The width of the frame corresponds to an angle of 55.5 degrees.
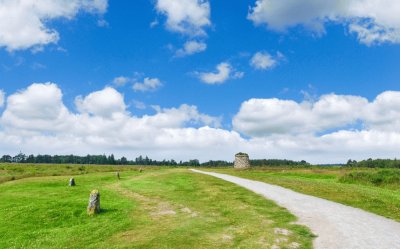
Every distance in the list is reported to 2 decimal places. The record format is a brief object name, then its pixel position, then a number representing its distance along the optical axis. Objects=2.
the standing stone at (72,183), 41.84
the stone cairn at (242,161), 87.31
